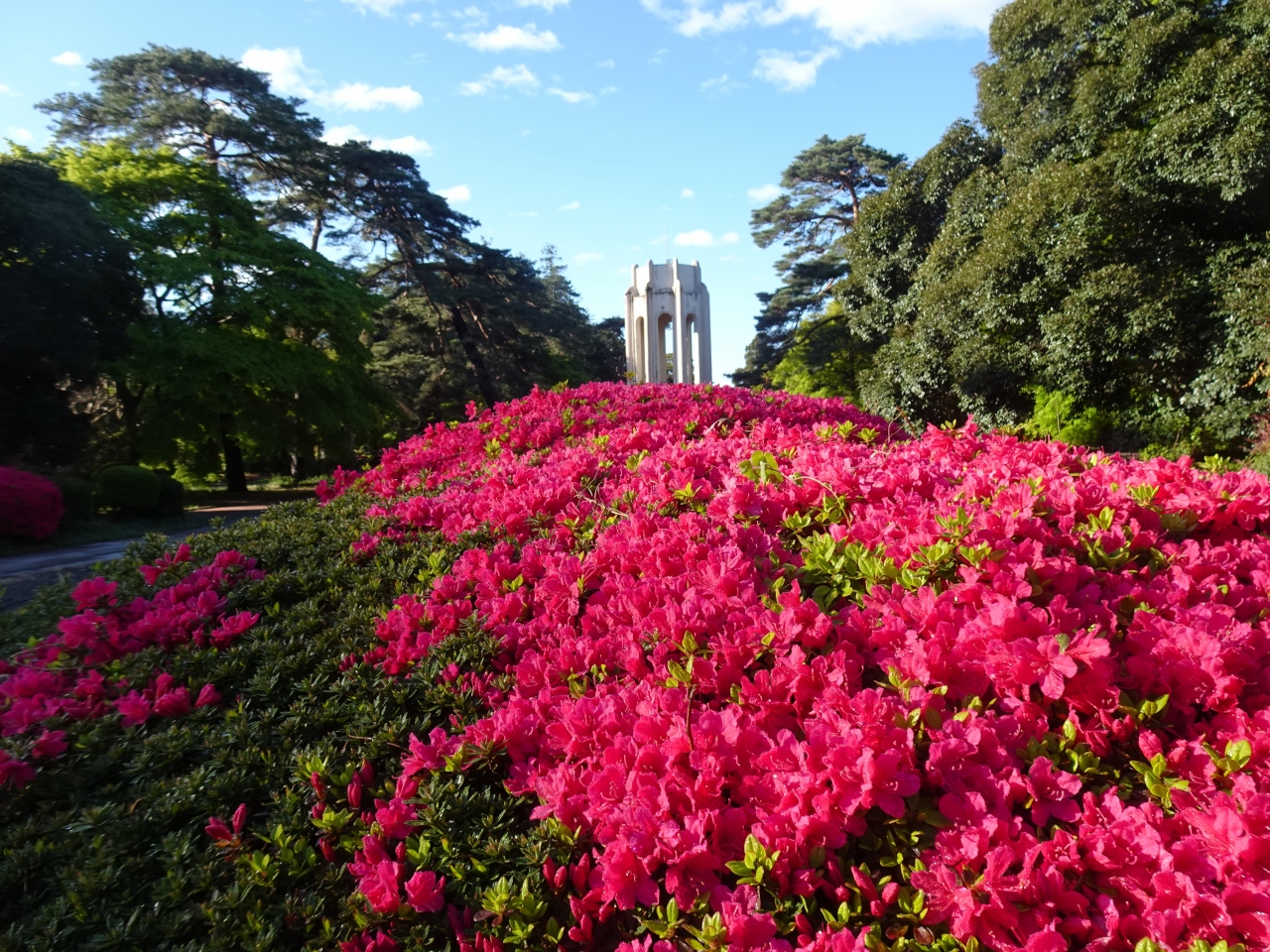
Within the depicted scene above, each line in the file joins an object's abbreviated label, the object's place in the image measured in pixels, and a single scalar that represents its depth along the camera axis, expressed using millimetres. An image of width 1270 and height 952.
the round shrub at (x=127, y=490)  11758
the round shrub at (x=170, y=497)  12516
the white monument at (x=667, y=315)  29688
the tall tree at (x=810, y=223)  24219
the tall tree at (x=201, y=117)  16750
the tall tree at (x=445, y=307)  19797
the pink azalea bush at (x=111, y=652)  2057
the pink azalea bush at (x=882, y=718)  1161
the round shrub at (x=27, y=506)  8641
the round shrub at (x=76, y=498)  10391
